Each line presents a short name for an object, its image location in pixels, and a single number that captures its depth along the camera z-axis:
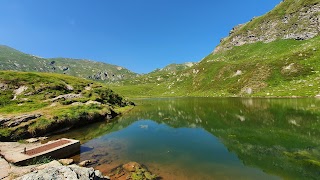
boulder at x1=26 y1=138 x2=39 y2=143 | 25.44
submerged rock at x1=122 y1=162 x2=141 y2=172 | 16.21
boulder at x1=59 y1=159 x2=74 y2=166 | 17.12
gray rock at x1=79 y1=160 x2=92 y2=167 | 17.36
